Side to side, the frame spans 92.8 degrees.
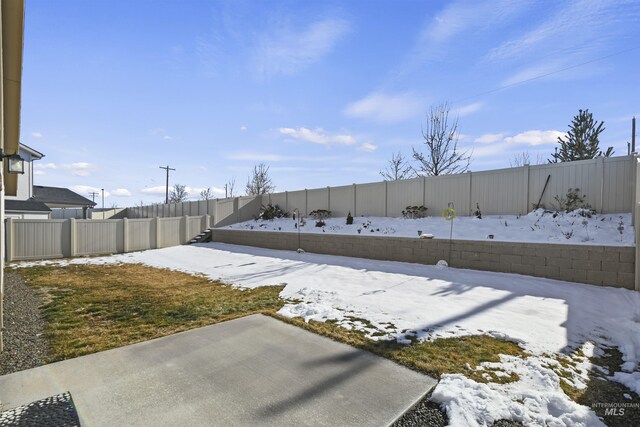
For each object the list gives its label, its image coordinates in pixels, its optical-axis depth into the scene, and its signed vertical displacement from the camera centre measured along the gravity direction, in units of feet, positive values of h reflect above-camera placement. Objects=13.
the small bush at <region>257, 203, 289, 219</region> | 57.13 -0.86
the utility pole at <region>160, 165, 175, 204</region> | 110.86 +7.71
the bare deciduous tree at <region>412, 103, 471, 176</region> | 62.44 +12.09
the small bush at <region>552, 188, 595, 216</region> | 28.25 +0.87
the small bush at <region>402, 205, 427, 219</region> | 38.91 -0.29
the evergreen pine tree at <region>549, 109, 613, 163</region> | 49.62 +11.93
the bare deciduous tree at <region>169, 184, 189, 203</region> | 165.21 +7.93
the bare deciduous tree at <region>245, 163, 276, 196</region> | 114.93 +9.95
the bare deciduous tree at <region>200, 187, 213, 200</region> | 162.20 +7.35
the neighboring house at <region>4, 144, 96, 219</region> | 49.39 +1.73
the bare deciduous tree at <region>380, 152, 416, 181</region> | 83.56 +11.30
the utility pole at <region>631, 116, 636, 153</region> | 49.14 +12.71
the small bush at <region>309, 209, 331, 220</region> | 49.58 -0.85
